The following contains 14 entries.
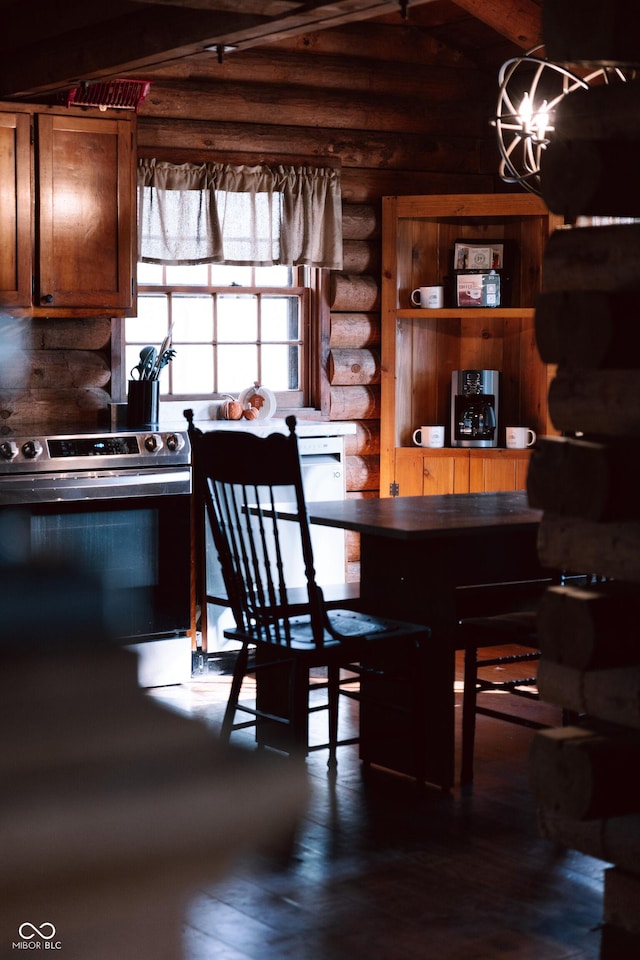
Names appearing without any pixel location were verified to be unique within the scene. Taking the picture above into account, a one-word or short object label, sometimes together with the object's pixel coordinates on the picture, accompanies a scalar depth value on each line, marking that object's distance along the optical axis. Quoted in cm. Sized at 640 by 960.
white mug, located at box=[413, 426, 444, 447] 670
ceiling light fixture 380
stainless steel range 521
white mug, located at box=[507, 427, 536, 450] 657
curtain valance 595
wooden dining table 407
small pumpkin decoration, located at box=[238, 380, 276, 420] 629
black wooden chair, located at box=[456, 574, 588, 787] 416
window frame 656
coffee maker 666
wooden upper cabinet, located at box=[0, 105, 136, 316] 534
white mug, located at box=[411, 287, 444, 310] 660
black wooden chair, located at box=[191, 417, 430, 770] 393
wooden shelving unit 654
